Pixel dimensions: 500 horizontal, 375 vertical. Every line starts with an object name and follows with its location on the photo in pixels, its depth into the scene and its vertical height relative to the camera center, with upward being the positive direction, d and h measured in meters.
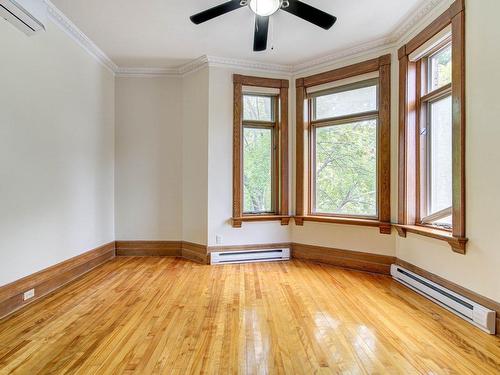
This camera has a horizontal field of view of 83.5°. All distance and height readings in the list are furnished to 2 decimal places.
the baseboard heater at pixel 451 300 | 2.13 -1.00
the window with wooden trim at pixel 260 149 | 4.07 +0.58
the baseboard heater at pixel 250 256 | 3.97 -1.00
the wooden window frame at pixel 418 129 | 2.43 +0.59
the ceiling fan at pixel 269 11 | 2.20 +1.42
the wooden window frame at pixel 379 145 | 3.48 +0.58
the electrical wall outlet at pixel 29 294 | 2.57 -1.00
